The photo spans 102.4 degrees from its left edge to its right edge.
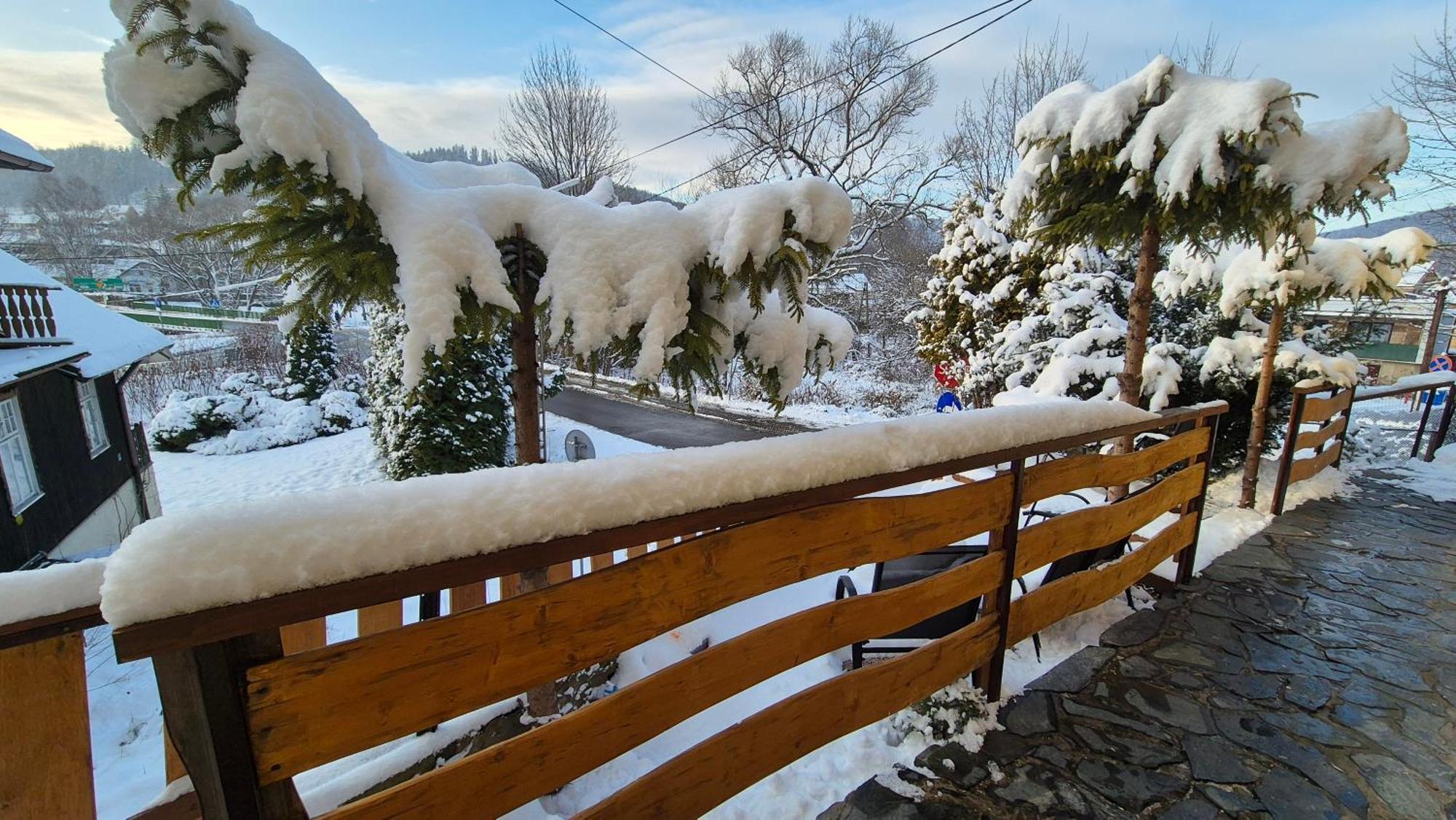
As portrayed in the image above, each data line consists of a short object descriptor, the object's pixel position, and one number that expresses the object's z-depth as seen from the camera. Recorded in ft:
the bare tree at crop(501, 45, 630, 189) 61.16
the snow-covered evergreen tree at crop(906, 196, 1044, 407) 29.19
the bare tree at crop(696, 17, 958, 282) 56.65
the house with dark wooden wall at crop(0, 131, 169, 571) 21.58
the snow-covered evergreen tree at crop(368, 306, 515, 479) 24.38
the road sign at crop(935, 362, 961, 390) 33.45
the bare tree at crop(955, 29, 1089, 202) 48.32
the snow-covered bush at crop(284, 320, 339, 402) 44.57
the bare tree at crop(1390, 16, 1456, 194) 35.40
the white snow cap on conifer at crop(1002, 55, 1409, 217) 9.13
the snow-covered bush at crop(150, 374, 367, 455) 39.83
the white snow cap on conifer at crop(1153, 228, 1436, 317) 13.88
